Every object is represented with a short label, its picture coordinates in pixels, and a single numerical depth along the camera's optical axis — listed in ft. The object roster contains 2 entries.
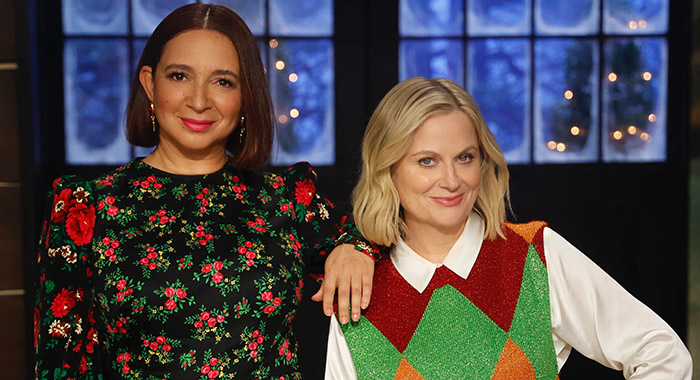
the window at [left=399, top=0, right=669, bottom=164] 11.14
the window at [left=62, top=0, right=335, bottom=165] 10.66
